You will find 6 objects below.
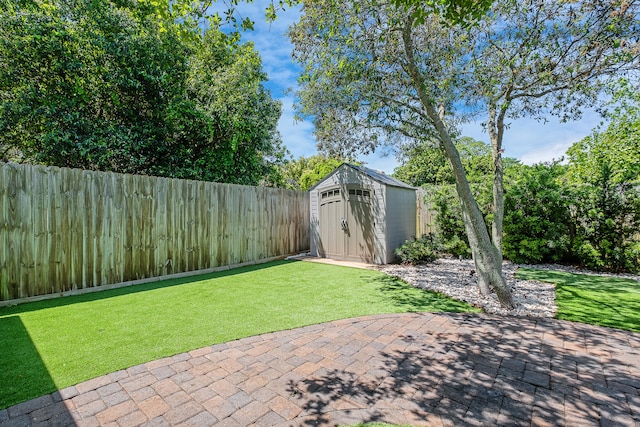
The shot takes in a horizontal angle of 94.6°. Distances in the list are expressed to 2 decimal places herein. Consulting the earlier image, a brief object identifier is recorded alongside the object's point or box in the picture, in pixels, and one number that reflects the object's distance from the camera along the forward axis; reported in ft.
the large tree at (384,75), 14.94
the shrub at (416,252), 24.99
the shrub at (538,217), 23.62
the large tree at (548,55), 14.48
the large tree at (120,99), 24.45
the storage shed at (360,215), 25.46
